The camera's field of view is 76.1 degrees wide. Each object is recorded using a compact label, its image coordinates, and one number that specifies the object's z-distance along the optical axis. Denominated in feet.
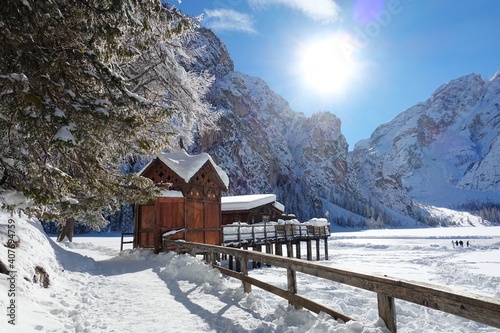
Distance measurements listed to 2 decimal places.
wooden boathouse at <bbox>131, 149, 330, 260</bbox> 54.19
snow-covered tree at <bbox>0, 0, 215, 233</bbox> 12.82
